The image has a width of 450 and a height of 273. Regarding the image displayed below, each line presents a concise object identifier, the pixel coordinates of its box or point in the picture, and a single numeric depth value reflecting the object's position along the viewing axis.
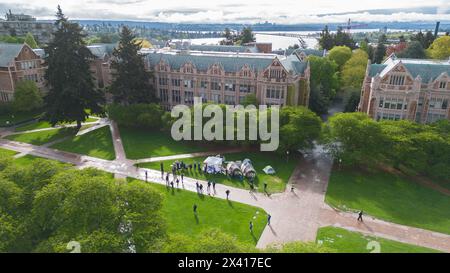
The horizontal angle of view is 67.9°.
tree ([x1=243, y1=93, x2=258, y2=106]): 68.03
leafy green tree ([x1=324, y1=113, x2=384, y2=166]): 49.56
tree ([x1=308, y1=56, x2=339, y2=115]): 86.75
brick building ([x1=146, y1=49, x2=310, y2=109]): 68.56
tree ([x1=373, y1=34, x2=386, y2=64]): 112.55
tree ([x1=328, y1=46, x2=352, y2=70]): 102.66
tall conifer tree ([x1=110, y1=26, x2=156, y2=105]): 72.38
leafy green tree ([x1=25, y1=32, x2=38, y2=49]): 115.25
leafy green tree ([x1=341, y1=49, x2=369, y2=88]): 90.00
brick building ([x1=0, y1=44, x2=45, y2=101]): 79.81
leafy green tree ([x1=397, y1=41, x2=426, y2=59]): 96.38
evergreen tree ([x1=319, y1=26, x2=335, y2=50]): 130.25
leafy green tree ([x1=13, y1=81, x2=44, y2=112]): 77.81
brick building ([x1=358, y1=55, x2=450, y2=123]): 60.44
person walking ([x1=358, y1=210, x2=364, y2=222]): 38.93
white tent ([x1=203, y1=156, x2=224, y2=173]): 50.88
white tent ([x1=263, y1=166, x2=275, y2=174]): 51.05
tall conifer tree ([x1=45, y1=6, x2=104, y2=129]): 66.31
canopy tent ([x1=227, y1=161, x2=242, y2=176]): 49.62
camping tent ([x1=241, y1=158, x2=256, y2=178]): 49.25
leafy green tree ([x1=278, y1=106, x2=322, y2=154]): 53.72
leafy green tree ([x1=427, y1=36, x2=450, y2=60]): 92.96
